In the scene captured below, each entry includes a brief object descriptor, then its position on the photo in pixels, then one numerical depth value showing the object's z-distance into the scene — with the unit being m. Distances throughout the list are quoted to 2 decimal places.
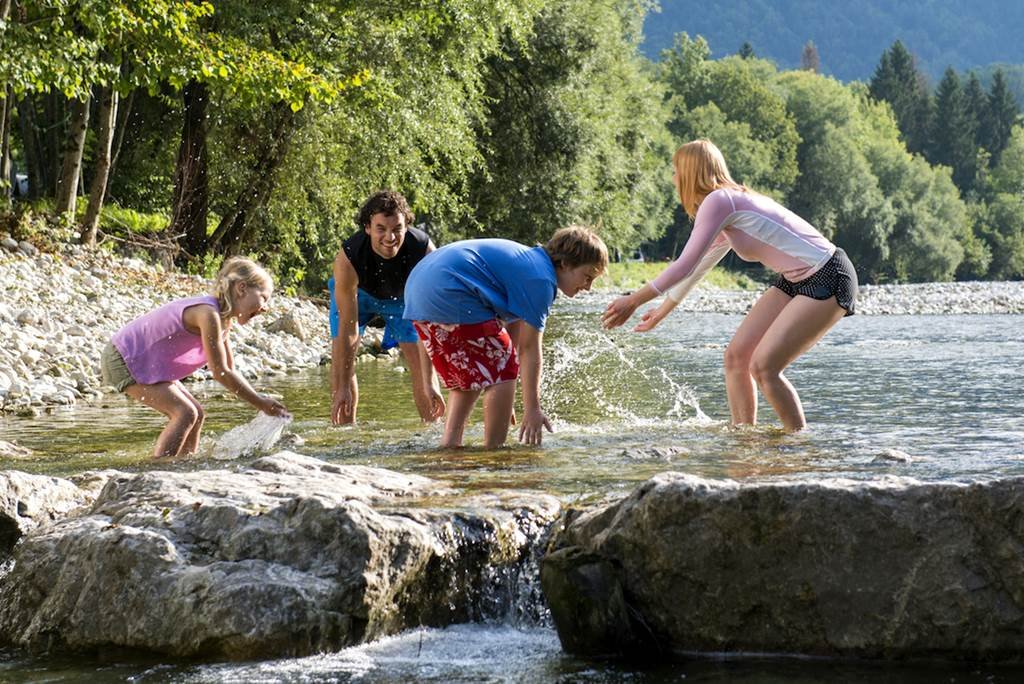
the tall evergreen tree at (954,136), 133.38
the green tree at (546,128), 32.53
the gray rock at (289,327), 18.67
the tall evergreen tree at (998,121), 136.50
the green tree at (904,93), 135.75
